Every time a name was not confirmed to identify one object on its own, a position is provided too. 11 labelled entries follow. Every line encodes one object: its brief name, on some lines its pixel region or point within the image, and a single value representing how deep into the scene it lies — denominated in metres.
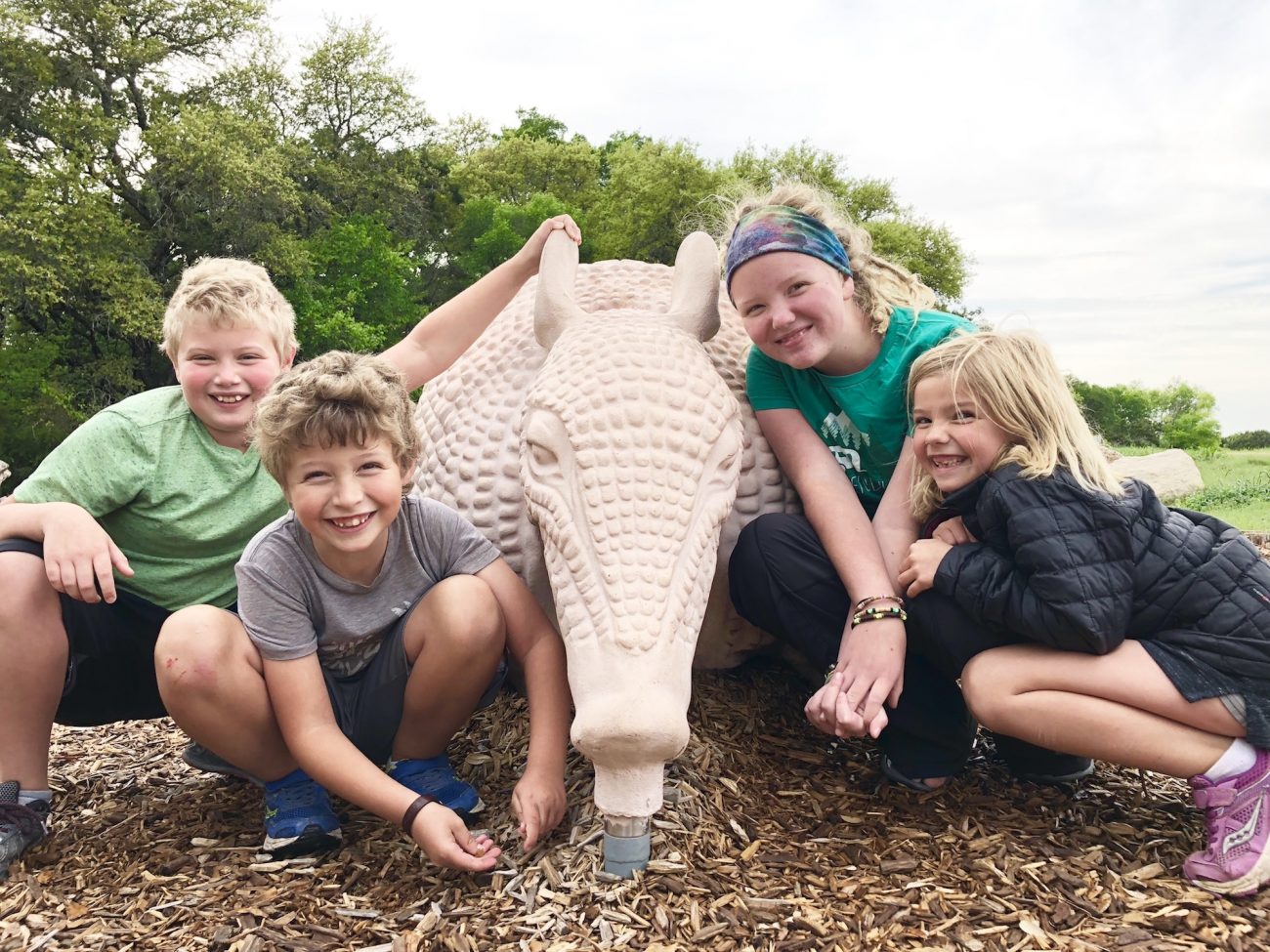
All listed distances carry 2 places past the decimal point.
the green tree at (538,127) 33.94
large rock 13.84
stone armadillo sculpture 2.07
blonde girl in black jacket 2.28
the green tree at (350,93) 25.80
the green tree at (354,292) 22.20
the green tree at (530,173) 26.42
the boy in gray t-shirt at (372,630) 2.35
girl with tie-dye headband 2.62
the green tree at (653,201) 22.17
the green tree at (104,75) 19.88
